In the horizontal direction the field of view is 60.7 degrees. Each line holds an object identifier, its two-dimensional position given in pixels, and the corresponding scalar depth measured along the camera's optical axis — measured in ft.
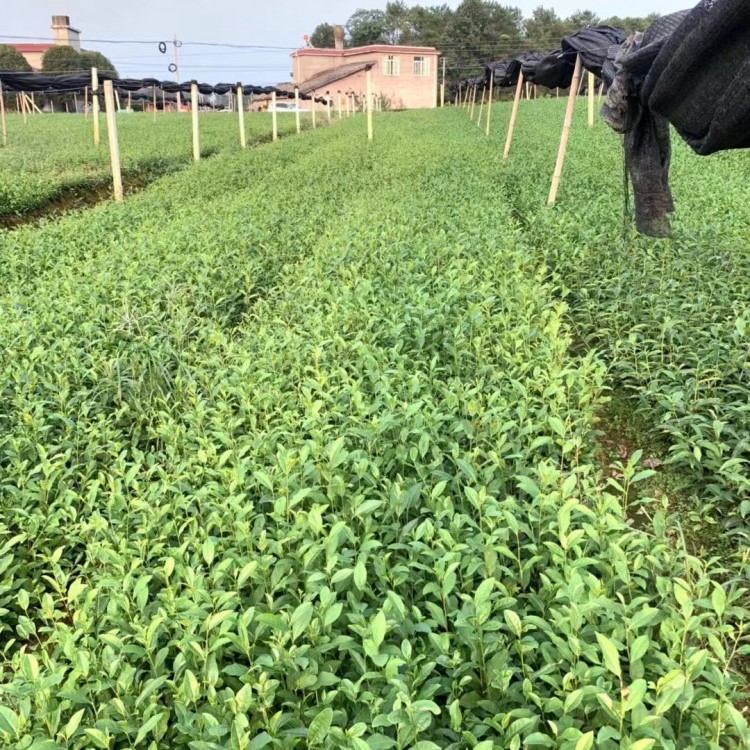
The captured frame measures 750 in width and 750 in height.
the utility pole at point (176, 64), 189.35
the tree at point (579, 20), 244.94
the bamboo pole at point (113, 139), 37.01
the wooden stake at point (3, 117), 67.10
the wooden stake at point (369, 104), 62.64
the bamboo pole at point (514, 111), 44.35
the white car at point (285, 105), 229.78
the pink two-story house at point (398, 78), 174.70
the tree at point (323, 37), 326.65
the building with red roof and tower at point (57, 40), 256.73
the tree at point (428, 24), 245.86
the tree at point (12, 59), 179.22
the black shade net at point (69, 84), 59.33
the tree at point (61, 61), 189.98
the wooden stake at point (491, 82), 70.50
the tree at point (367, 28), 285.23
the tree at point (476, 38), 234.99
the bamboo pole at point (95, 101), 46.52
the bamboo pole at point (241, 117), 62.59
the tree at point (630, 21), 219.82
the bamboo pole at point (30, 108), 122.78
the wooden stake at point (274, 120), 77.45
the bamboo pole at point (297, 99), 88.53
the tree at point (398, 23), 274.77
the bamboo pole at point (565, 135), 28.73
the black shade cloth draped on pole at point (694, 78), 10.89
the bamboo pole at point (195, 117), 52.78
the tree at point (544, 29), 239.71
